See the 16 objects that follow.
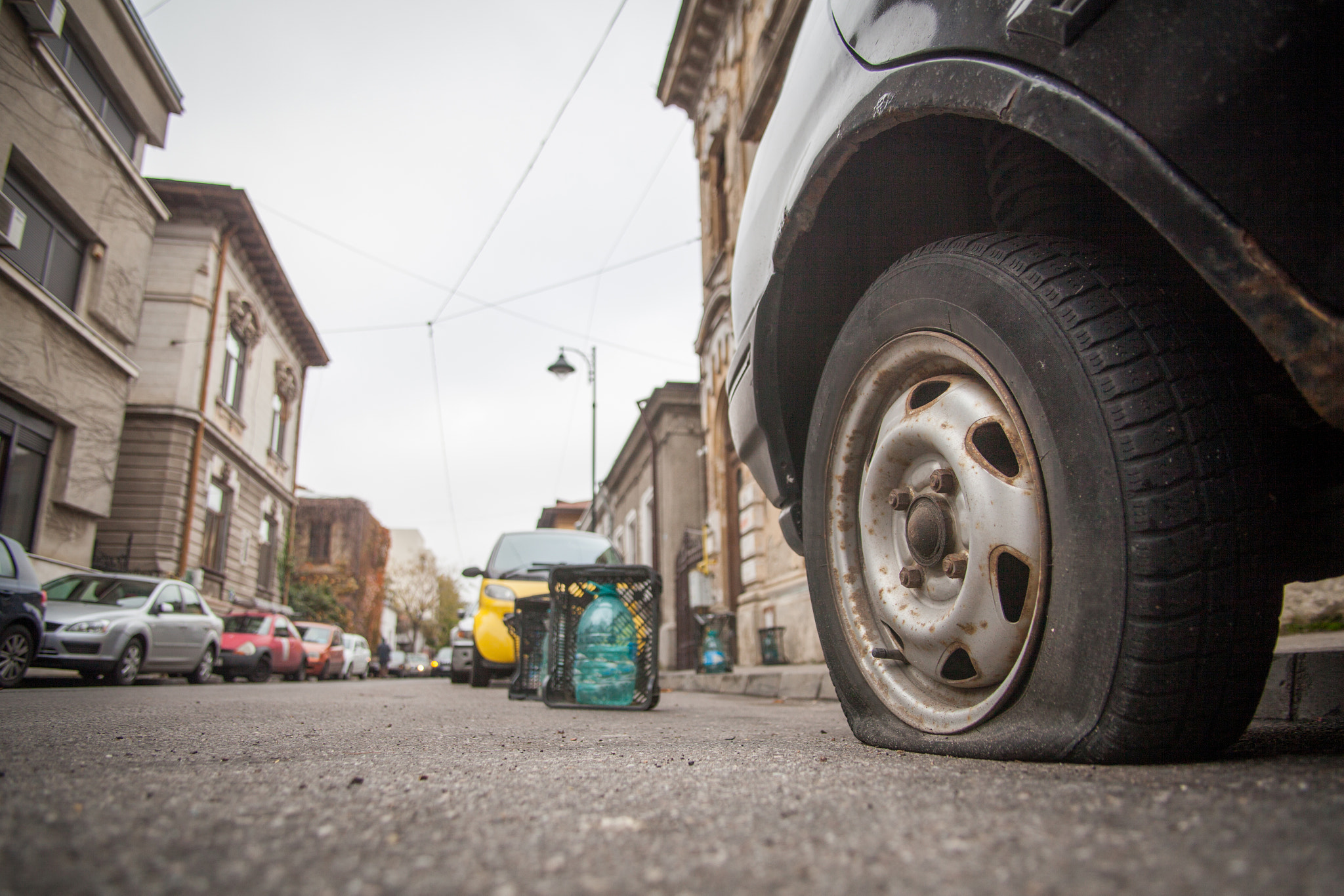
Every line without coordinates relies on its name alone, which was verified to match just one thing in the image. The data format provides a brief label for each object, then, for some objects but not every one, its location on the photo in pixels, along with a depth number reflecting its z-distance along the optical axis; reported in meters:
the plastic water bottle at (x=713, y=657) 9.60
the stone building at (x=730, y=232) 9.94
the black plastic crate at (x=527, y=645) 5.96
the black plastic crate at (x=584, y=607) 4.67
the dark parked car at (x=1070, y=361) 1.04
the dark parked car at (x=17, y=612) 7.02
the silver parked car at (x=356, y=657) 22.20
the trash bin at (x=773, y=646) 9.38
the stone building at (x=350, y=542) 41.19
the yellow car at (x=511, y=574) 7.75
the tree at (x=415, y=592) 49.09
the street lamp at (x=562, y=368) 17.20
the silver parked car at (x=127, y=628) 8.82
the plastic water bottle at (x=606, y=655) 4.62
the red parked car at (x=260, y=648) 14.21
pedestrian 29.91
